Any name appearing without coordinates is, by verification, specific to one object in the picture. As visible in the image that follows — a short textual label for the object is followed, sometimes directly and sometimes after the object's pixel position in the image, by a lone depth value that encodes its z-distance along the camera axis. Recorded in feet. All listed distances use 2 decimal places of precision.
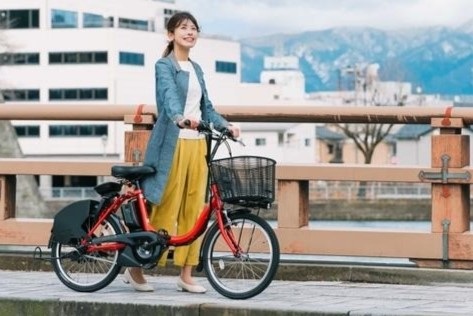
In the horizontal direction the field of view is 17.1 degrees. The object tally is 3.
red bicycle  30.42
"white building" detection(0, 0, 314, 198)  317.10
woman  31.93
